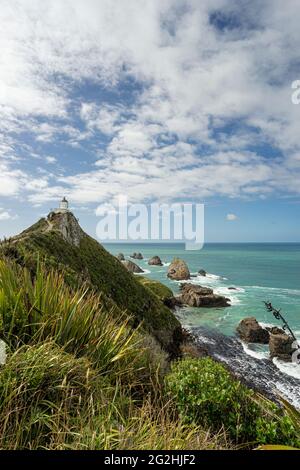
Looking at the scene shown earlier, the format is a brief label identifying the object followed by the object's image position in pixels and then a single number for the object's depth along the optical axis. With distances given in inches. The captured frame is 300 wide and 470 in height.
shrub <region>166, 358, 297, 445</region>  152.4
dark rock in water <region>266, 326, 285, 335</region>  1082.1
